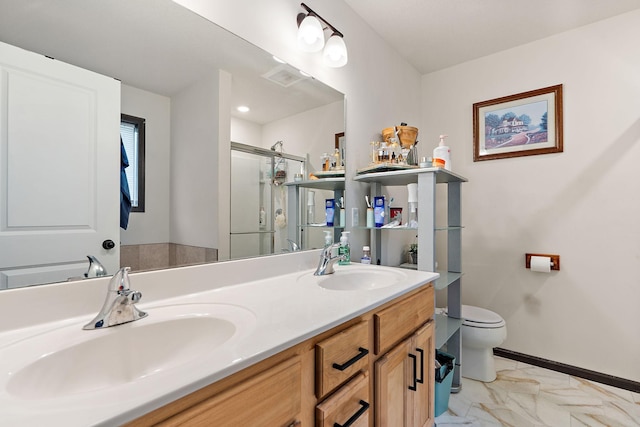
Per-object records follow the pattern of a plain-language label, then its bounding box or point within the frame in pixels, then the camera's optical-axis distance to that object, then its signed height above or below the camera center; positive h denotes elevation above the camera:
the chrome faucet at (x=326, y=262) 1.41 -0.22
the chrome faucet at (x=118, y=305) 0.74 -0.23
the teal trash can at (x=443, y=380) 1.64 -0.92
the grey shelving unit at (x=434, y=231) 1.58 -0.10
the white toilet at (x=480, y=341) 1.93 -0.82
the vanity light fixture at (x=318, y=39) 1.43 +0.88
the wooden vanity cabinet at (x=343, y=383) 0.55 -0.42
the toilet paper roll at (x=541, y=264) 2.12 -0.35
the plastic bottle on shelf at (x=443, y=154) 1.78 +0.37
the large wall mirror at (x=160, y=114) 0.78 +0.38
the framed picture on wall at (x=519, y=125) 2.17 +0.69
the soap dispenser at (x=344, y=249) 1.57 -0.18
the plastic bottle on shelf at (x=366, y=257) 1.76 -0.25
